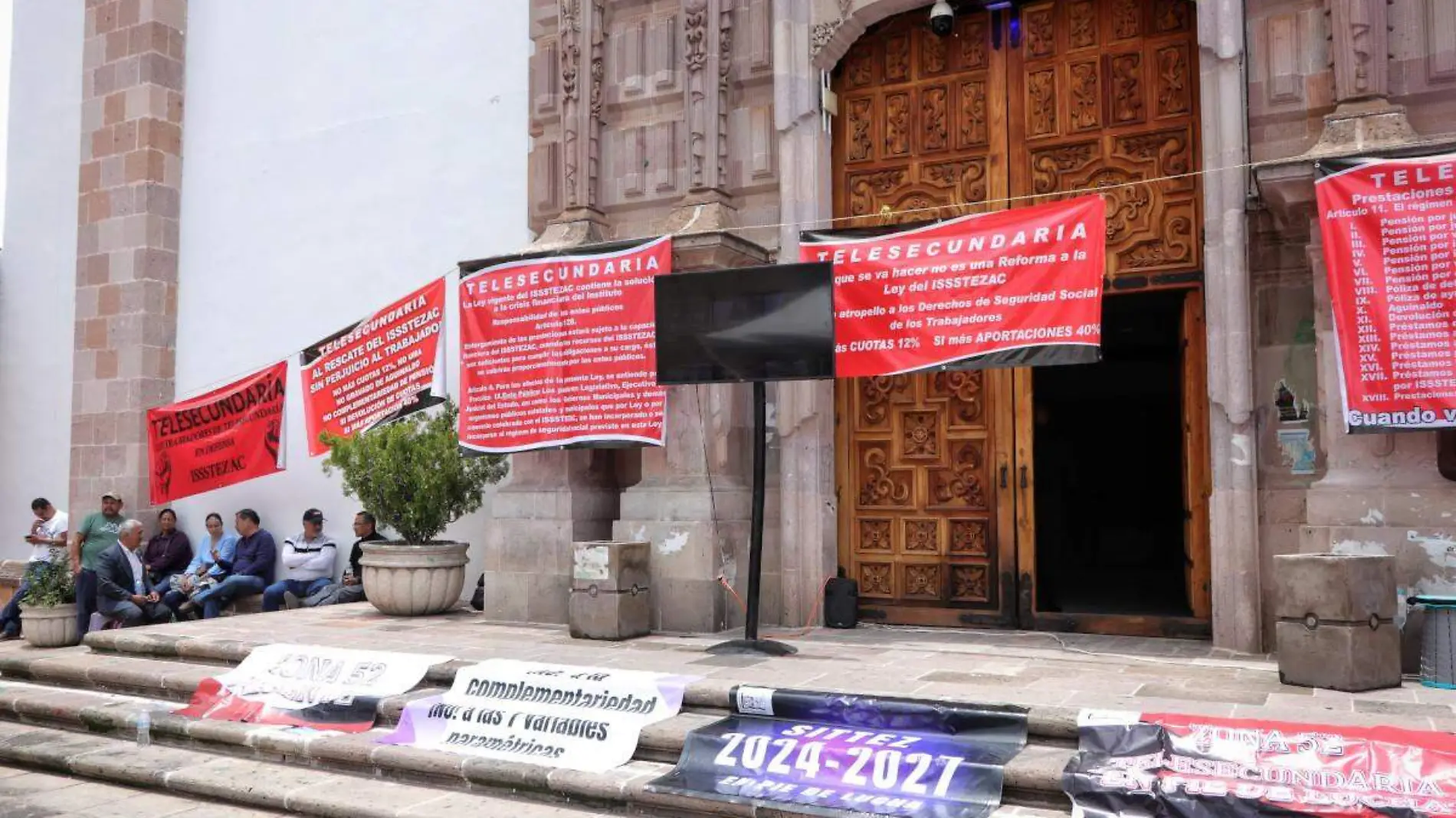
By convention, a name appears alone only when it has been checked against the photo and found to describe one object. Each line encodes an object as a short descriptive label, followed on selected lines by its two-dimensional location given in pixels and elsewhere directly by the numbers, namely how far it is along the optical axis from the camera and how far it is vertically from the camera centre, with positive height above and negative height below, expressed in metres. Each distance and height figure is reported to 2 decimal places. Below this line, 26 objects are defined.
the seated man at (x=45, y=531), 12.60 -0.29
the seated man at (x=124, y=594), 10.12 -0.81
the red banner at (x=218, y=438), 11.24 +0.65
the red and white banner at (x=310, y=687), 6.55 -1.10
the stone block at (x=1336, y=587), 5.83 -0.48
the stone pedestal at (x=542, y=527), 9.07 -0.21
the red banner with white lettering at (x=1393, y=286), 6.29 +1.16
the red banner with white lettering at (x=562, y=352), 8.62 +1.14
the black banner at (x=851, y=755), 4.78 -1.14
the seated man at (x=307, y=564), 11.10 -0.59
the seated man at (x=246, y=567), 11.12 -0.63
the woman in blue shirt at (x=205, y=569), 11.15 -0.67
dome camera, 8.42 +3.50
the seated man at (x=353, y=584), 10.84 -0.77
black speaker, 8.52 -0.78
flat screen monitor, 7.05 +1.09
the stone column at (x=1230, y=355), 7.15 +0.88
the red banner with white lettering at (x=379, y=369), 9.93 +1.19
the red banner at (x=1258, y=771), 4.31 -1.09
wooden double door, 7.98 +2.20
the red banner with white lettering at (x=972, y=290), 6.95 +1.30
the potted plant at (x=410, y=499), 9.56 +0.02
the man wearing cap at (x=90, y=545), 9.64 -0.39
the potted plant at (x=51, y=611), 9.37 -0.87
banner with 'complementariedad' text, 5.68 -1.11
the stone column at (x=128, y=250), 12.71 +2.84
